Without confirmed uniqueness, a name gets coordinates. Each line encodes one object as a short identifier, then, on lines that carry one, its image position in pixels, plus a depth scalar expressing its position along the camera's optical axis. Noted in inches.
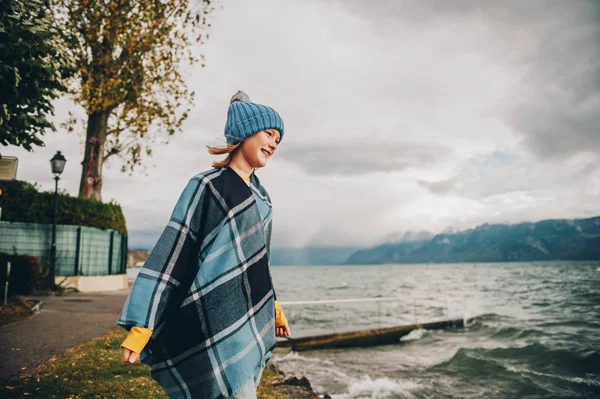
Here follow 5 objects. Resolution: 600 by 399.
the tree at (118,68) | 591.5
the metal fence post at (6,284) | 348.5
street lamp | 553.0
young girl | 74.3
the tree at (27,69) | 218.8
